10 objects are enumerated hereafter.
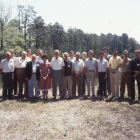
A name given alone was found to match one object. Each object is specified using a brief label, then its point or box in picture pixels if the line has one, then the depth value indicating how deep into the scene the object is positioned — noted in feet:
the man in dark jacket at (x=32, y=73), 23.76
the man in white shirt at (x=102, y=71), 23.54
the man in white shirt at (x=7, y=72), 23.44
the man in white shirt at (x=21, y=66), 24.30
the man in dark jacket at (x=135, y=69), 21.72
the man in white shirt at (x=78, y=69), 24.72
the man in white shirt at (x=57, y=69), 23.52
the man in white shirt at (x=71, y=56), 26.62
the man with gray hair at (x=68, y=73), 24.22
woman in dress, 23.32
